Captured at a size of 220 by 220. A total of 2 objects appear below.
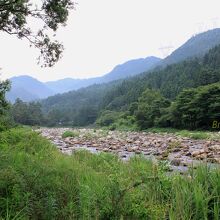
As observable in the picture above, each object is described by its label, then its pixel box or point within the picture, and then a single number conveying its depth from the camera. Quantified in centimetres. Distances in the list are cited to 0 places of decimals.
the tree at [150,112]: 3568
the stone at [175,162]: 792
